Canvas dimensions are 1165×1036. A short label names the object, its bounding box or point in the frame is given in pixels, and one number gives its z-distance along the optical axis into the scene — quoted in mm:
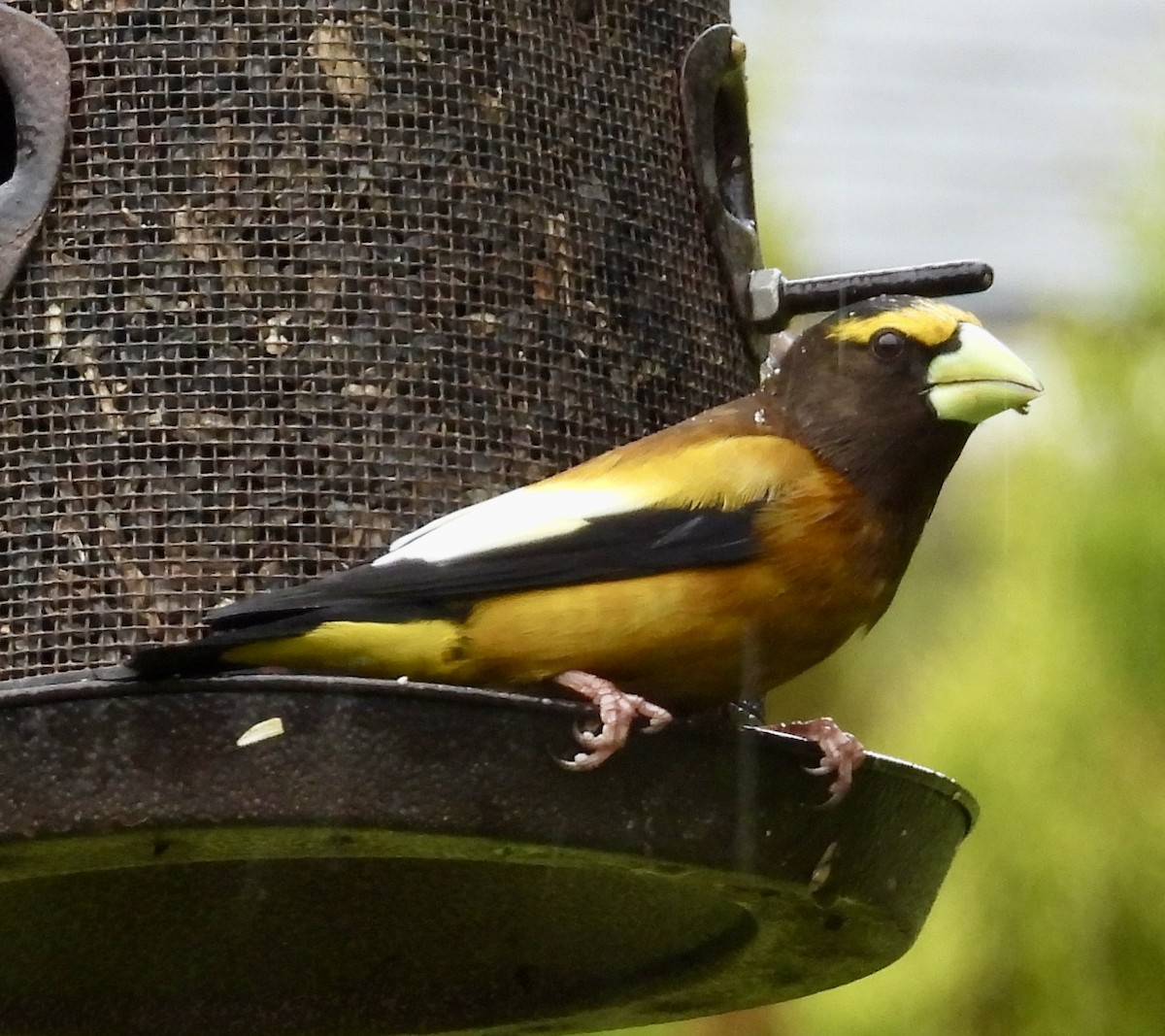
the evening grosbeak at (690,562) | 7137
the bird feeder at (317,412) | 7812
